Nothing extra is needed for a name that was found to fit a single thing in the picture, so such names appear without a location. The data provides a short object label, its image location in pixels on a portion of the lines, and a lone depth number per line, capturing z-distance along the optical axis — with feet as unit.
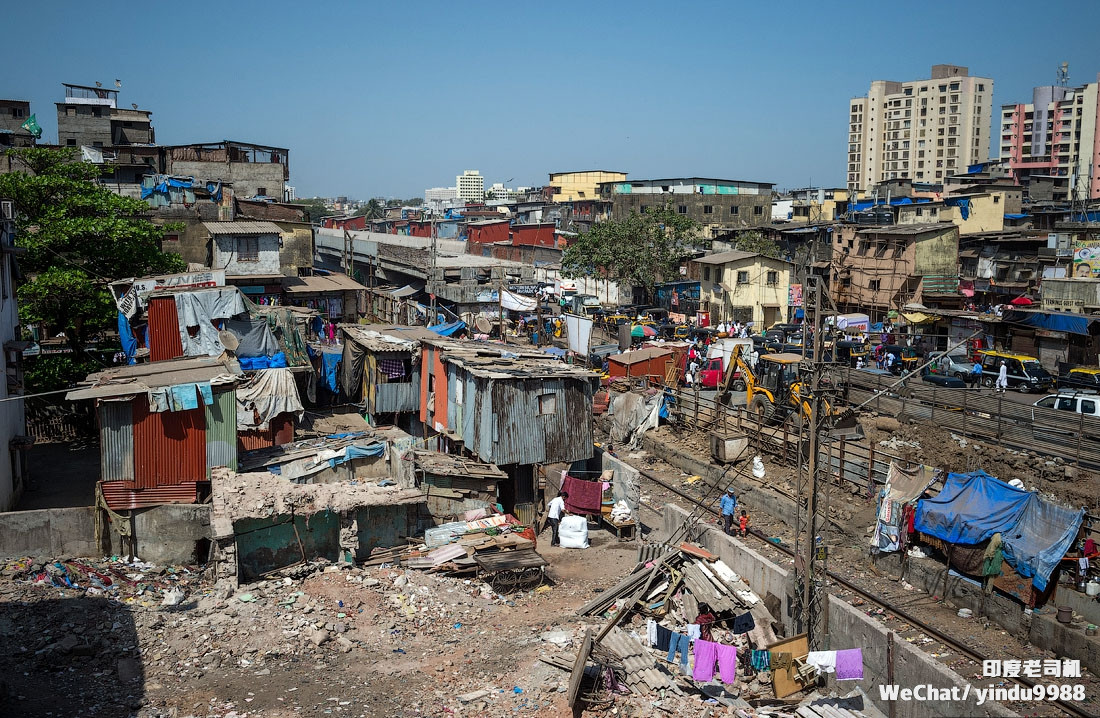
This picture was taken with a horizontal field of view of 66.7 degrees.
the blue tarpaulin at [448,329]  102.17
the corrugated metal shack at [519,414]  60.80
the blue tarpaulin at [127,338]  72.13
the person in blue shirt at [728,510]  60.49
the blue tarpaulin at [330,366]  84.89
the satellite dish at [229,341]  75.66
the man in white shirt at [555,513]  59.11
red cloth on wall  61.26
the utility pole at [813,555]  40.63
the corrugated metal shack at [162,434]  52.19
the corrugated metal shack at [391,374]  76.13
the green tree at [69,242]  71.26
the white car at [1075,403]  69.92
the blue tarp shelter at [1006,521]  45.03
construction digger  75.05
